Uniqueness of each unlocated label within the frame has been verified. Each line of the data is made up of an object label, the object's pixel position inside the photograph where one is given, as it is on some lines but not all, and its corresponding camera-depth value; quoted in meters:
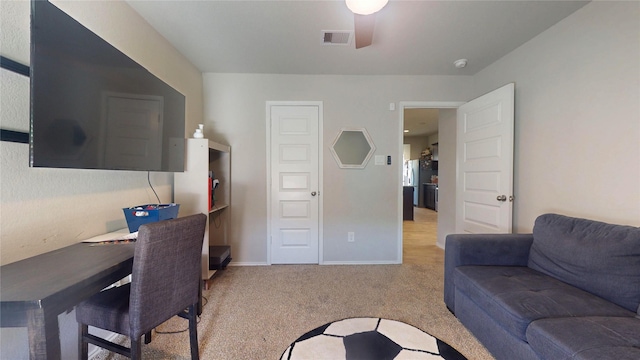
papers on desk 1.32
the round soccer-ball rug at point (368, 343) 1.41
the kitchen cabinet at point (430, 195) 7.22
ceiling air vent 1.98
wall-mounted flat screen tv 0.96
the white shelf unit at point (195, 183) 2.12
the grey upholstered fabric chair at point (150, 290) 1.03
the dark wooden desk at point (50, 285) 0.70
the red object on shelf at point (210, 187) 2.27
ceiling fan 1.24
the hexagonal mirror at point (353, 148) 2.85
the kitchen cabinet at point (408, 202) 5.65
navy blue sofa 0.99
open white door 2.19
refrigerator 7.79
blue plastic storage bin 1.49
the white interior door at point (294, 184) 2.83
